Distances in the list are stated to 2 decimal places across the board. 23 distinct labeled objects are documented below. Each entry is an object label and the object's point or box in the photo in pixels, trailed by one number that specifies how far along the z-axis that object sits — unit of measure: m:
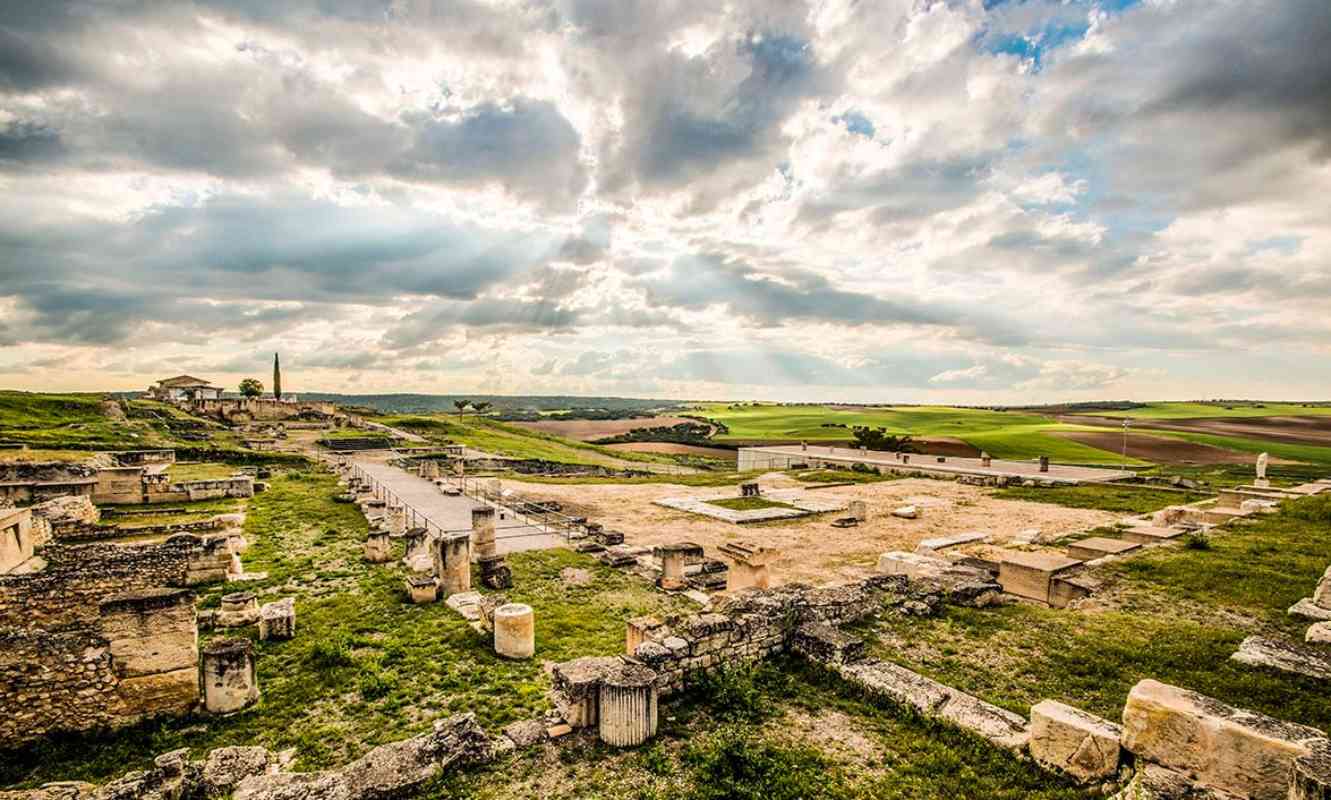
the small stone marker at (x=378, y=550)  14.22
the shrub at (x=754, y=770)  5.06
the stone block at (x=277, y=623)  9.59
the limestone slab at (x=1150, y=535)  14.67
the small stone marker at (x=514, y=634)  8.96
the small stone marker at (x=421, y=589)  11.53
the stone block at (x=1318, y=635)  7.82
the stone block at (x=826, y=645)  7.43
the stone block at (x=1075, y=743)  5.07
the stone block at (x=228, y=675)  7.31
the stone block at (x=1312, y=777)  3.81
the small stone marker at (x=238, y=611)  9.88
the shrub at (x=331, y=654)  8.63
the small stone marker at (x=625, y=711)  5.93
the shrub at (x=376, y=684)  7.75
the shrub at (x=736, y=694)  6.54
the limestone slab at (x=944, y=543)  15.39
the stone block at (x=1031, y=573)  10.63
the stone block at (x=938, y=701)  5.75
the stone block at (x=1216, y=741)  4.46
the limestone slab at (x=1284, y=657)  6.78
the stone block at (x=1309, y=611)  9.01
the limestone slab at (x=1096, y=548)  13.45
